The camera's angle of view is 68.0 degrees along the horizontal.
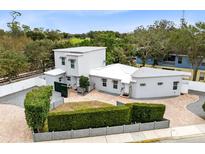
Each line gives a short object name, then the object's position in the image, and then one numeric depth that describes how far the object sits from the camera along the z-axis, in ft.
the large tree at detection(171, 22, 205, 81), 59.19
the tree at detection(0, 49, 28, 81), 61.70
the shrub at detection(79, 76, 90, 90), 55.43
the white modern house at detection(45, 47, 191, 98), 51.52
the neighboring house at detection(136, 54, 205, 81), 71.04
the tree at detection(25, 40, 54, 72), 76.32
